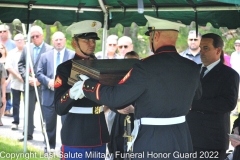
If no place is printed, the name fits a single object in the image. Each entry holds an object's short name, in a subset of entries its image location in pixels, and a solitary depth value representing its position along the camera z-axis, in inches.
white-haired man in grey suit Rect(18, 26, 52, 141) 634.8
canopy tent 441.7
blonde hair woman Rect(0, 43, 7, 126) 763.7
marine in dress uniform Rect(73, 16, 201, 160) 270.7
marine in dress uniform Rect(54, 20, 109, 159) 331.4
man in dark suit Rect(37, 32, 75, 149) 601.9
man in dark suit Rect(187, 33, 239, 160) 366.2
